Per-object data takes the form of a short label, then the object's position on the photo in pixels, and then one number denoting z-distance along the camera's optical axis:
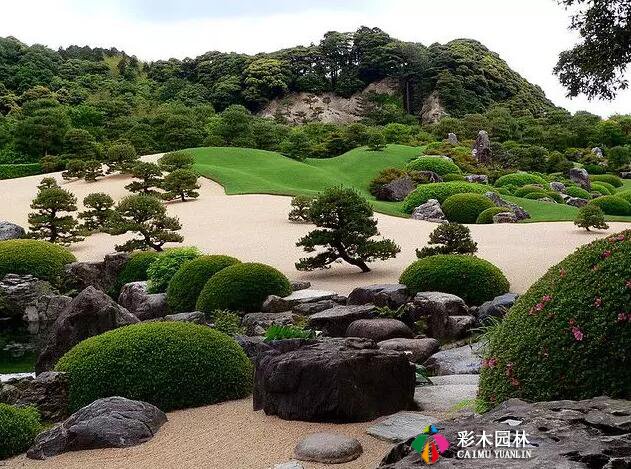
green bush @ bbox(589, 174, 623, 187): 38.81
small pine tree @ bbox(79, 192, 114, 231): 21.92
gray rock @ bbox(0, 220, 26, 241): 20.20
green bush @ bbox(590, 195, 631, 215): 26.83
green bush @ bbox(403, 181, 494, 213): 26.16
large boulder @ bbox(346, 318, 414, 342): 8.90
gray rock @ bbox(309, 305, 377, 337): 9.75
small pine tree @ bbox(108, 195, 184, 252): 18.70
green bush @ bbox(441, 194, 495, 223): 24.14
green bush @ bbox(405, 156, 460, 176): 33.56
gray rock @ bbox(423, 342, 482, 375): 7.56
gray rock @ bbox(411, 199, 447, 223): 23.72
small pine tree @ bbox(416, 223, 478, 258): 14.20
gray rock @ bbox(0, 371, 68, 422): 6.68
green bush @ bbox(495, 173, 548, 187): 33.44
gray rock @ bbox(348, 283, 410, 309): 11.16
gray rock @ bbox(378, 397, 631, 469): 2.73
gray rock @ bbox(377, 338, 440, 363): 8.14
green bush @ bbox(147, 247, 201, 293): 14.31
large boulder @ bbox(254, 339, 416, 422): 5.55
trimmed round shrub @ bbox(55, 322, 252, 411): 6.70
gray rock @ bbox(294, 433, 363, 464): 4.80
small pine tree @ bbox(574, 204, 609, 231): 18.91
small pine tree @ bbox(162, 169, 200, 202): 26.53
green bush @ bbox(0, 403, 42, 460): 5.79
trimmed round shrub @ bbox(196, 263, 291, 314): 11.82
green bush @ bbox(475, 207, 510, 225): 23.28
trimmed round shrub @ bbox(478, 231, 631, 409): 3.81
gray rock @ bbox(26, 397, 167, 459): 5.56
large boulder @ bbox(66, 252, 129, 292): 16.12
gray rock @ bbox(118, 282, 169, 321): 13.20
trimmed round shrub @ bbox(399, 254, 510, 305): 11.65
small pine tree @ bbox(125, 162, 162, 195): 27.47
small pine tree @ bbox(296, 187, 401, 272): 14.33
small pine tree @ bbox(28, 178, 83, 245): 20.70
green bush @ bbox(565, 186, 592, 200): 32.25
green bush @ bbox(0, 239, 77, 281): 15.84
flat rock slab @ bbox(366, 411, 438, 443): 5.14
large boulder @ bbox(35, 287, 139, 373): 8.45
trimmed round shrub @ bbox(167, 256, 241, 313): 12.83
